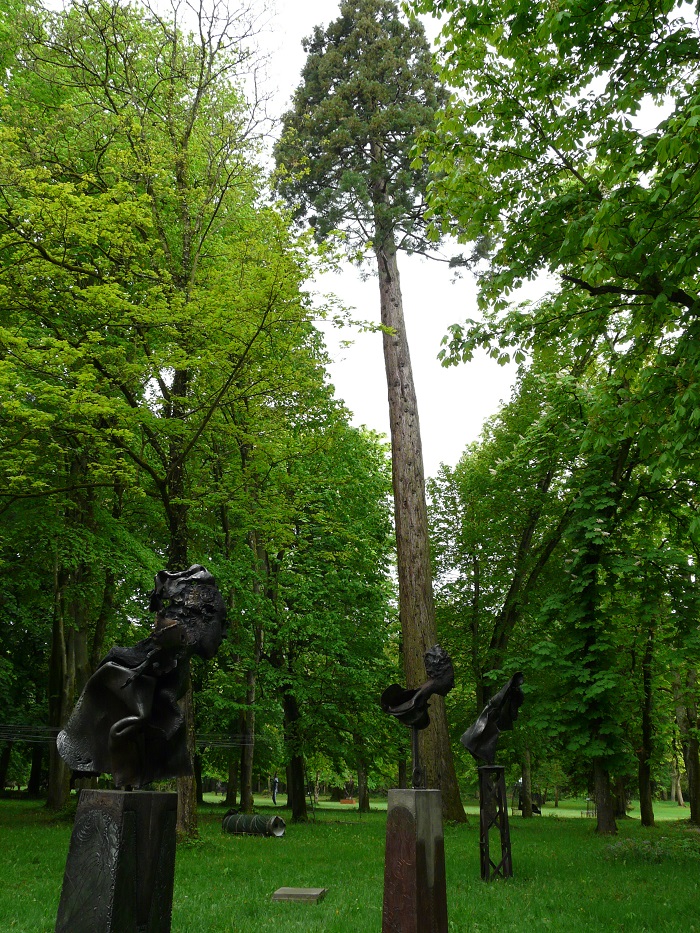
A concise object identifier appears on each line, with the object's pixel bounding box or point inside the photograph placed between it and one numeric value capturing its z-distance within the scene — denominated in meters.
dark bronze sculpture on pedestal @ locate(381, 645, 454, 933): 6.76
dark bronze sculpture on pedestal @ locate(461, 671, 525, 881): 10.52
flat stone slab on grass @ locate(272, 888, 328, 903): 8.69
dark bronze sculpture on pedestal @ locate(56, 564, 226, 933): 4.27
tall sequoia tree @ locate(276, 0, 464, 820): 16.33
